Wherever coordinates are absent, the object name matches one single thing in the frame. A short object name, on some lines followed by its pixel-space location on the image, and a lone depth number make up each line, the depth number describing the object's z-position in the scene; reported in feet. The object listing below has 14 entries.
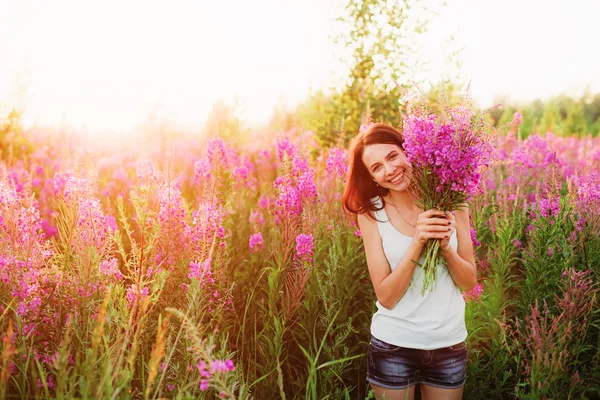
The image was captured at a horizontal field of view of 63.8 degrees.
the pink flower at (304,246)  9.93
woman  8.24
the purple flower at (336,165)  13.52
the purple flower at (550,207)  11.37
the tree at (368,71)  19.26
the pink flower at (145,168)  10.03
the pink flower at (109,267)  8.63
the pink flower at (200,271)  8.40
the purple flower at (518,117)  12.93
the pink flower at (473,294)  10.95
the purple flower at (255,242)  11.82
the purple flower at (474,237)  11.46
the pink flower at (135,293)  8.01
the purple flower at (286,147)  14.19
